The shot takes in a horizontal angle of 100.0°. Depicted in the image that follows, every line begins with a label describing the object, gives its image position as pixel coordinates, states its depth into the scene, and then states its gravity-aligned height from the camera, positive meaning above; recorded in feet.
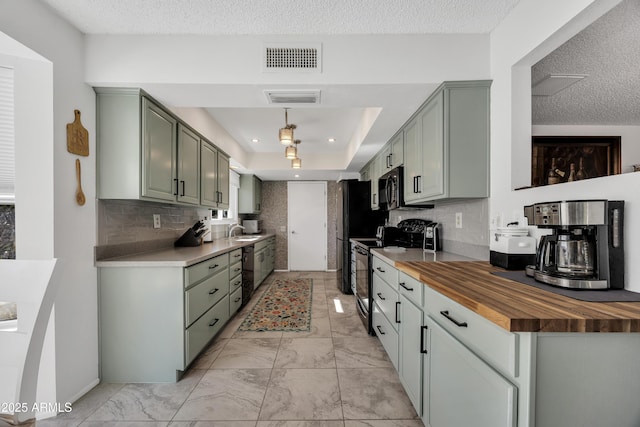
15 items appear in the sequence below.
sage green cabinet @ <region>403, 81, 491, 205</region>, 6.26 +1.75
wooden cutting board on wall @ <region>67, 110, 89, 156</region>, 5.72 +1.66
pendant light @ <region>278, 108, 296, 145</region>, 9.82 +2.87
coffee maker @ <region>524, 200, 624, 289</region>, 3.45 -0.42
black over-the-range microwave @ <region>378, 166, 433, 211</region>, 9.09 +0.89
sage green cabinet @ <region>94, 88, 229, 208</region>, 6.50 +1.69
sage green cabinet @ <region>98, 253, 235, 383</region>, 6.41 -2.63
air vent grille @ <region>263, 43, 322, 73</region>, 6.12 +3.56
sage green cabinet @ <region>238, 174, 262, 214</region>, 17.78 +1.20
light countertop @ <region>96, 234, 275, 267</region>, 6.39 -1.18
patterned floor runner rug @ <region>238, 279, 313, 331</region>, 9.76 -4.15
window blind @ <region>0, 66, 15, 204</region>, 5.49 +1.58
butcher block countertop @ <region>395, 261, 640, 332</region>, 2.46 -1.00
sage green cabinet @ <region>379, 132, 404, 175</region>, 9.13 +2.25
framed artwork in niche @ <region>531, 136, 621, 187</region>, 5.06 +1.17
